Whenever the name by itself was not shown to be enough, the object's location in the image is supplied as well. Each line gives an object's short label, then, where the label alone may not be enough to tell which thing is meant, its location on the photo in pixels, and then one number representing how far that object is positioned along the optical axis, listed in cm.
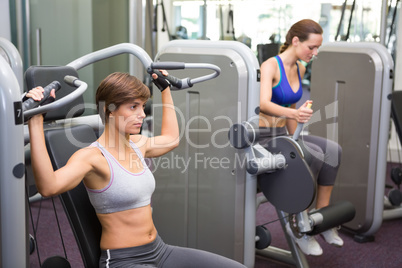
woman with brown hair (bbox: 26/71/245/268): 165
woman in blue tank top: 263
